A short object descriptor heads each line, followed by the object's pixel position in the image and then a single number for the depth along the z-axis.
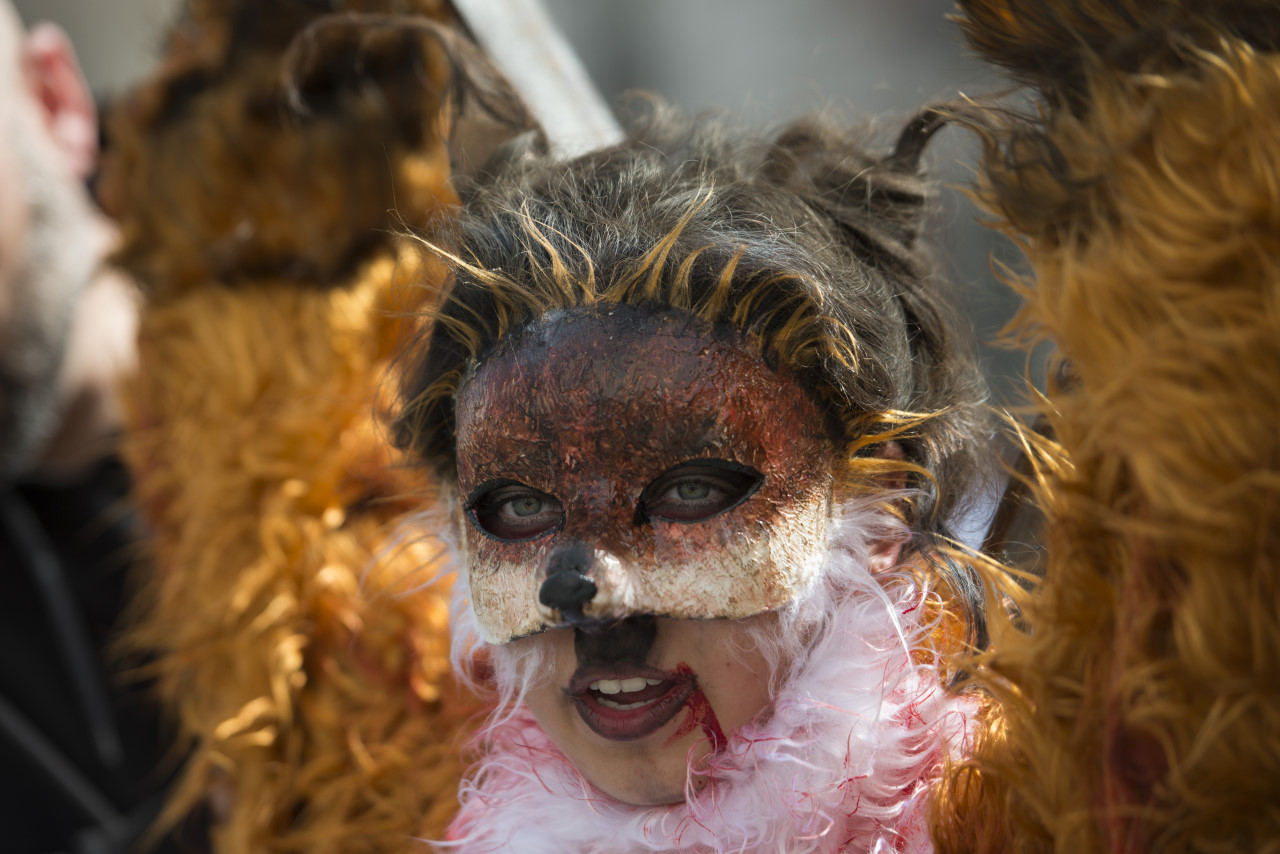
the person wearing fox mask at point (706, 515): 1.53
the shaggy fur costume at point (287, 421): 1.70
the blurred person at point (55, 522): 2.09
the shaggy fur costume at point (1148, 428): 1.44
